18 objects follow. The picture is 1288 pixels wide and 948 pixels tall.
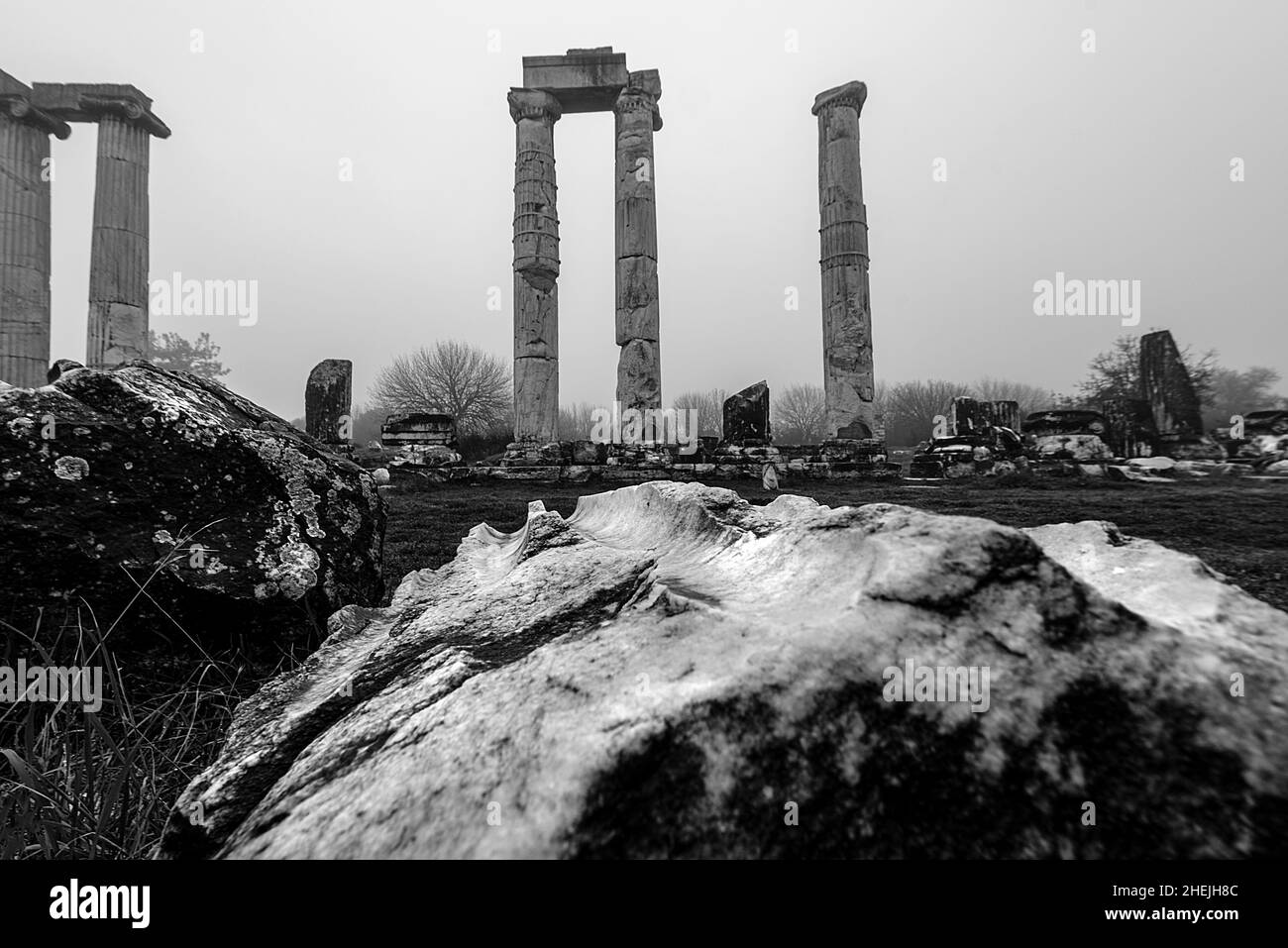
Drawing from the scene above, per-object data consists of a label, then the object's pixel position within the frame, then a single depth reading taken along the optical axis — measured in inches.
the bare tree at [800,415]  1464.1
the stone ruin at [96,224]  564.1
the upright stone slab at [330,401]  516.7
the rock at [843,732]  19.8
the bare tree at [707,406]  1611.7
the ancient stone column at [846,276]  559.8
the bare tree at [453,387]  1080.2
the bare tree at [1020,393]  1674.5
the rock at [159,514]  61.9
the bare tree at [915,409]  1346.0
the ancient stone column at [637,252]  543.2
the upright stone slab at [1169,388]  554.6
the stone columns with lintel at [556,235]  538.9
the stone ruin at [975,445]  470.0
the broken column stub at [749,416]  503.5
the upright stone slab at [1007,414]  526.9
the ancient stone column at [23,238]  564.7
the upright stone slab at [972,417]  515.2
